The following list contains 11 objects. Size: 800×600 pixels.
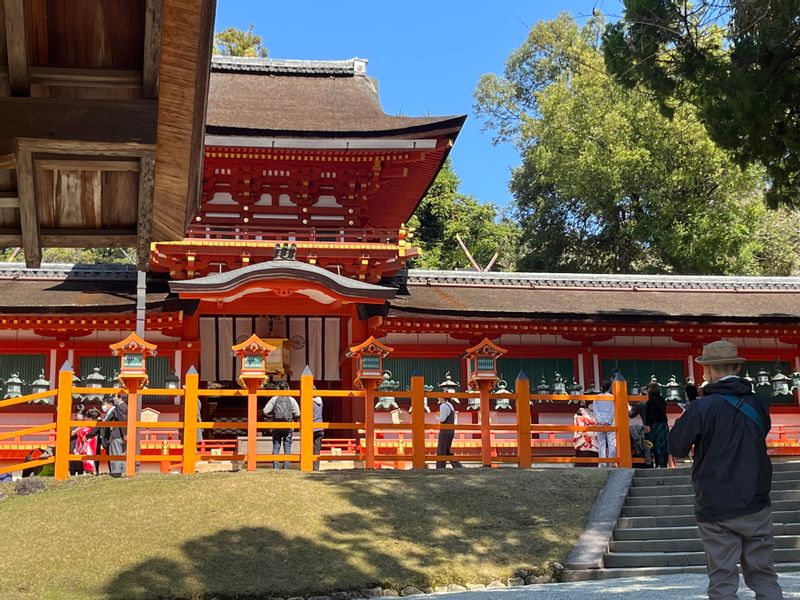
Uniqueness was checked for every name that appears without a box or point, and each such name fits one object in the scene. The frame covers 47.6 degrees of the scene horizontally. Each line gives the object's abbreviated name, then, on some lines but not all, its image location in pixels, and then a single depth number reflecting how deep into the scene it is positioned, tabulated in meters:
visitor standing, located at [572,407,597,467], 16.03
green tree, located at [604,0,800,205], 11.95
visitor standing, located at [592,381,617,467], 14.69
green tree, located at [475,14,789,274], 29.64
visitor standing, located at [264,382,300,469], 13.91
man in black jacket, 5.43
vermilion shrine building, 17.67
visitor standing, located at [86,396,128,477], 13.27
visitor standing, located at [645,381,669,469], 14.26
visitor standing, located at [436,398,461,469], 14.91
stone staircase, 9.27
